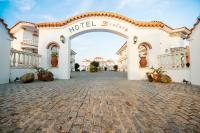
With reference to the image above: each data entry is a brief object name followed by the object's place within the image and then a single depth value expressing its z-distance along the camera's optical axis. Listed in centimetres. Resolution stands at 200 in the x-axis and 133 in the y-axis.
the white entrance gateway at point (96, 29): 1186
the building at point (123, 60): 3797
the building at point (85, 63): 7312
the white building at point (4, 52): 783
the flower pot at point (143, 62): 1188
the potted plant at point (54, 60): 1196
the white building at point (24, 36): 2127
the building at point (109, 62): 7512
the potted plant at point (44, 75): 974
